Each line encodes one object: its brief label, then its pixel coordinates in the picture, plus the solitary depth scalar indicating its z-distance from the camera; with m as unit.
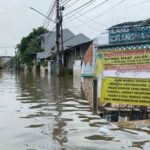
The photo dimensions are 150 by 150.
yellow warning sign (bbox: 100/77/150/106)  4.10
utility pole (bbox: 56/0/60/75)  18.65
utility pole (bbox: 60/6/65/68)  18.29
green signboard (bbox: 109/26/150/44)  4.09
